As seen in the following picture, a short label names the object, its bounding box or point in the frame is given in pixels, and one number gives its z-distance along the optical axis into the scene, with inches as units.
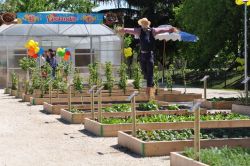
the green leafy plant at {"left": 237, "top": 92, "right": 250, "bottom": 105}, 674.3
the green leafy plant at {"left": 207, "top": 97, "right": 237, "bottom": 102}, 747.7
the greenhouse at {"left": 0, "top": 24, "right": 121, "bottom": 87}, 1256.2
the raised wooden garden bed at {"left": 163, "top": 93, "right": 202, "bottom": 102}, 846.5
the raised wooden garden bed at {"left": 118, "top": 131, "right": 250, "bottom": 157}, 373.4
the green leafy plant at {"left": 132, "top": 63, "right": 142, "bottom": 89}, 903.1
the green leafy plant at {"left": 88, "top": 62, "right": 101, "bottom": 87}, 851.4
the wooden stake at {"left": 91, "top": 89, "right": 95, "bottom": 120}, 525.4
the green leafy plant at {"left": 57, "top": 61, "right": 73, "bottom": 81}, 933.2
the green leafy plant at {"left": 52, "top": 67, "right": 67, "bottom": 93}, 872.9
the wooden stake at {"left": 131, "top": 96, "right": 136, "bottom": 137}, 399.2
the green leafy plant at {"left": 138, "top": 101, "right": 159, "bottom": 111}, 600.1
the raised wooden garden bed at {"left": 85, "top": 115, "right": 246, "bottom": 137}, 468.8
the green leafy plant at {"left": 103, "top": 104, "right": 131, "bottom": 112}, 589.3
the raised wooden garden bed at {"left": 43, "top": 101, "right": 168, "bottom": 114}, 648.4
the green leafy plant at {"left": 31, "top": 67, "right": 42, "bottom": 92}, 903.7
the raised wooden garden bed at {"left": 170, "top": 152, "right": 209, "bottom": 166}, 296.1
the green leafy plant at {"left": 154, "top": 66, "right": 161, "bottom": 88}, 871.7
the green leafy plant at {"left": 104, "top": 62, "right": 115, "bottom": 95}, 853.3
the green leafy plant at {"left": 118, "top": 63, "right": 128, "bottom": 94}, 870.4
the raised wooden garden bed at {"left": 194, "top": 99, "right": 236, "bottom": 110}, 721.0
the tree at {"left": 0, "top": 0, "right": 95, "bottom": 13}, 2113.7
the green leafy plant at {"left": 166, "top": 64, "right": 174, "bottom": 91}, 888.3
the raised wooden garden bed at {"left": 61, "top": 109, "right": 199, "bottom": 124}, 562.9
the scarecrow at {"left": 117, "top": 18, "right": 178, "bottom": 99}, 616.4
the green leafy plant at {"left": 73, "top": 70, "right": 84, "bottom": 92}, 838.5
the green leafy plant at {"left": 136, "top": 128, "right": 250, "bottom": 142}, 399.2
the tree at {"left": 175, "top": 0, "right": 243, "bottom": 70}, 1371.8
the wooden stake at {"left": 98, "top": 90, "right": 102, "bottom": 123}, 488.9
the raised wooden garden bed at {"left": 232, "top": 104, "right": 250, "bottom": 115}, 640.0
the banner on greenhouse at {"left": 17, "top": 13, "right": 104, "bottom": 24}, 1269.7
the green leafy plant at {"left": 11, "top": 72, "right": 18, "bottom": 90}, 1058.8
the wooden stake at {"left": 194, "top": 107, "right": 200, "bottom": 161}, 307.5
